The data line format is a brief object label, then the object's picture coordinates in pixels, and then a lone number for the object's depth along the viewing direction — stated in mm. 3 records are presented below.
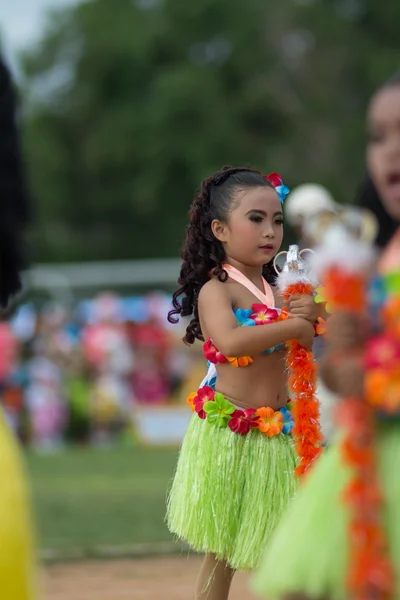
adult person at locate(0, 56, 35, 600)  5152
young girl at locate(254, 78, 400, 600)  5156
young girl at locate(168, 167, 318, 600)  8789
